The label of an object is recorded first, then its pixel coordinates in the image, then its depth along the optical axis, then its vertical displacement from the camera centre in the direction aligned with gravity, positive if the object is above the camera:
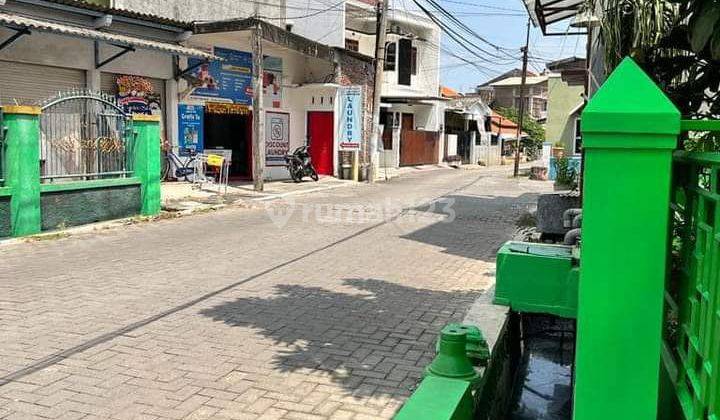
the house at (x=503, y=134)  45.81 +0.66
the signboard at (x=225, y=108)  18.25 +0.79
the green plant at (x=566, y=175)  11.97 -0.57
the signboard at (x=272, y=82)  20.11 +1.70
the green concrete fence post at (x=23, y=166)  9.51 -0.49
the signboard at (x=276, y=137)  20.69 +0.01
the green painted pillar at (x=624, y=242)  2.20 -0.32
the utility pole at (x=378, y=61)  21.84 +2.60
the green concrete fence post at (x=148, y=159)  12.19 -0.44
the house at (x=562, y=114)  28.75 +1.32
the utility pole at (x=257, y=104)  16.41 +0.81
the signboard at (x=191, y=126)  17.44 +0.25
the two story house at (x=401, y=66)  24.95 +3.56
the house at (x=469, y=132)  37.93 +0.59
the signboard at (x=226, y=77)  17.56 +1.64
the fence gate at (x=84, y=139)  10.31 -0.09
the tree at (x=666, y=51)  3.75 +0.58
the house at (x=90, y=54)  12.95 +1.74
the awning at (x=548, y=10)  9.33 +2.00
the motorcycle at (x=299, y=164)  20.25 -0.78
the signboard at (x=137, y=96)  15.55 +0.93
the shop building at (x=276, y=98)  17.55 +1.20
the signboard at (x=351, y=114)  21.25 +0.81
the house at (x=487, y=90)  69.38 +5.49
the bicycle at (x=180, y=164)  17.14 -0.74
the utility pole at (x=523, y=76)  32.03 +3.24
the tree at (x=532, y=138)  49.12 +0.42
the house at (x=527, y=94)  68.62 +5.11
